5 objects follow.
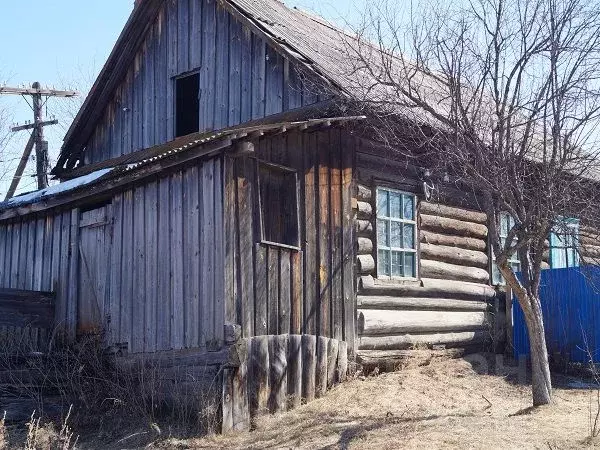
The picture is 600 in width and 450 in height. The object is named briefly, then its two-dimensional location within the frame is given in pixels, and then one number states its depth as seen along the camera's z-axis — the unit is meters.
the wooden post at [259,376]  9.55
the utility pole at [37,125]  23.64
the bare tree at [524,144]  9.30
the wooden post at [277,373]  9.81
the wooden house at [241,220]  9.95
